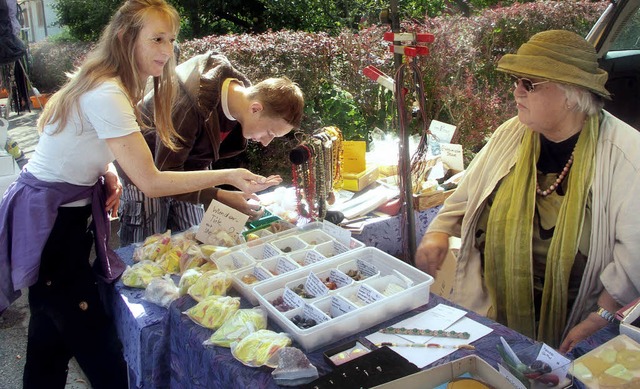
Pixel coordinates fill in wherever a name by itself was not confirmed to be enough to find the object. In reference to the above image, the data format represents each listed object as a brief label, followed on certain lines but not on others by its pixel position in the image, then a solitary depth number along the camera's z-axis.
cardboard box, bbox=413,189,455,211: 2.68
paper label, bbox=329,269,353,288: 1.75
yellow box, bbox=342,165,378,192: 2.83
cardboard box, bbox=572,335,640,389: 1.14
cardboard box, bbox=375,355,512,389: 1.18
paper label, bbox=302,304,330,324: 1.53
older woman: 1.79
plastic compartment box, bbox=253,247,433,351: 1.51
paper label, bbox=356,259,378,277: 1.84
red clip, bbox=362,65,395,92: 2.21
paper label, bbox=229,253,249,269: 1.94
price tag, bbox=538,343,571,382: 1.23
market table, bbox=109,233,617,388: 1.45
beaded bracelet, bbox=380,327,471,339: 1.53
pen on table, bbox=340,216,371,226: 2.48
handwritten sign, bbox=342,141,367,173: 2.86
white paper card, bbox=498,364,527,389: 1.17
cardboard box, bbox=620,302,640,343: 1.29
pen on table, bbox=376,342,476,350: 1.49
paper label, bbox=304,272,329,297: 1.67
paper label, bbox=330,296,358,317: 1.58
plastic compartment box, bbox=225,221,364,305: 1.84
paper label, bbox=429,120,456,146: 3.17
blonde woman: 1.78
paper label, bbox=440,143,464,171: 2.99
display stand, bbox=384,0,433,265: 2.05
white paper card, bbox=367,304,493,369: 1.46
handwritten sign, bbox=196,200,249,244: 2.18
